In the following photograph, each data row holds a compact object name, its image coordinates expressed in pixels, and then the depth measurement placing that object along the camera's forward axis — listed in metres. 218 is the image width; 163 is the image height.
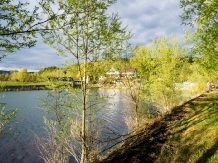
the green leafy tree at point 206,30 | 10.73
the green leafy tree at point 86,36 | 8.90
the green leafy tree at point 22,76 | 116.81
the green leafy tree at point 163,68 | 16.12
